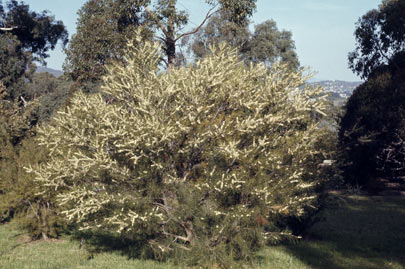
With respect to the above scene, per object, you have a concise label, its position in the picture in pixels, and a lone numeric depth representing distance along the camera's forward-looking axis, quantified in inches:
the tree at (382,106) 940.6
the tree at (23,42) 1609.3
